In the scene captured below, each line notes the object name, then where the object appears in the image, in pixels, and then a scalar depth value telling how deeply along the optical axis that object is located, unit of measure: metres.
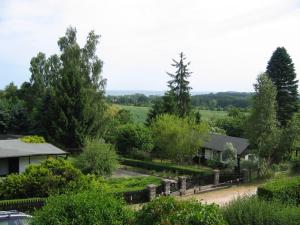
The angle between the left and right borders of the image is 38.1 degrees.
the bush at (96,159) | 30.30
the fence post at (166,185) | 27.36
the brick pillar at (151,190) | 25.82
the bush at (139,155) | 46.84
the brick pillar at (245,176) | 32.59
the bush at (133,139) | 47.14
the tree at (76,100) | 46.12
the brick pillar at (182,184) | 28.53
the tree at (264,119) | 34.28
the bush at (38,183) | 23.28
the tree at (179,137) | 40.44
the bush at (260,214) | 12.32
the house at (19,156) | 32.53
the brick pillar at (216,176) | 31.34
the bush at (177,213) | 9.34
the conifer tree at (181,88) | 57.97
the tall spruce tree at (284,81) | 52.41
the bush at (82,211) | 10.91
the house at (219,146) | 42.19
